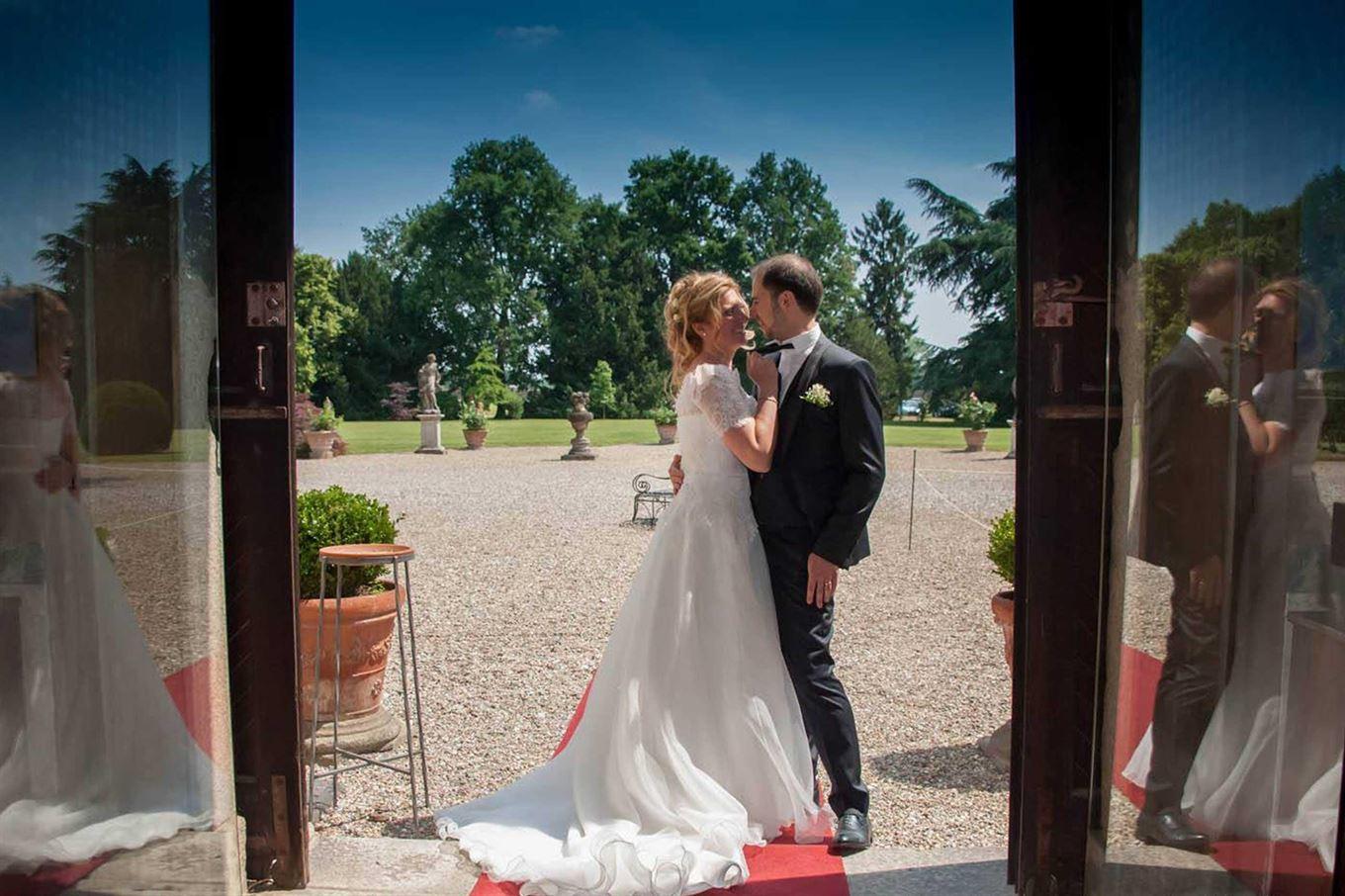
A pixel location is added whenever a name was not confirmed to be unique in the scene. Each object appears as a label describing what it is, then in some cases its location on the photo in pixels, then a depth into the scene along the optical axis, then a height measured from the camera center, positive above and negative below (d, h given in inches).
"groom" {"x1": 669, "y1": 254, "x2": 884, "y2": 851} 131.5 -10.1
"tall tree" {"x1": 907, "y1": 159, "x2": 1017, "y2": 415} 1445.6 +201.1
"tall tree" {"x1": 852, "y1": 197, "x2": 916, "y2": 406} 2070.6 +281.6
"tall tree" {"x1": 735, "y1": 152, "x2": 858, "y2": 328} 2052.2 +388.0
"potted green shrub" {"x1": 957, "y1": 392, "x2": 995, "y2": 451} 1080.8 -5.4
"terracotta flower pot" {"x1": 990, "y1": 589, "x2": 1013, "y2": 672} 165.2 -30.8
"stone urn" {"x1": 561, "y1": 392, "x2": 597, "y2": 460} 927.0 -17.1
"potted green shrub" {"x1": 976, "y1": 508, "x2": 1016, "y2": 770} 167.0 -29.3
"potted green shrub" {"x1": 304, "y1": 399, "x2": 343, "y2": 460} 928.9 -18.4
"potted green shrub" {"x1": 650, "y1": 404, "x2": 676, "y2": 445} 1042.1 -10.4
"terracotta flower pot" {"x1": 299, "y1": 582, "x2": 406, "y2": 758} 172.7 -43.2
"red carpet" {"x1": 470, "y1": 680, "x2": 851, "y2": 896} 121.4 -54.6
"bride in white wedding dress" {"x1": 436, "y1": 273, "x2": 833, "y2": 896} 132.9 -35.7
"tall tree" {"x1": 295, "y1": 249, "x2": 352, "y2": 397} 1520.7 +141.4
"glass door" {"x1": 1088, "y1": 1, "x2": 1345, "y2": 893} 68.2 -3.2
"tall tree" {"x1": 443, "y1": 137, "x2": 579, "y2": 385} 1823.3 +350.2
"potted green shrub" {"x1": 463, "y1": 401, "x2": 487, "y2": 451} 1045.2 -14.0
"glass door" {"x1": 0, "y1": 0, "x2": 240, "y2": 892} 70.5 -3.2
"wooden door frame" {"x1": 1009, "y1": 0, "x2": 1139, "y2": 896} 105.3 -1.6
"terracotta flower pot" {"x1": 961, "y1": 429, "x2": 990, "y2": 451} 1079.0 -25.4
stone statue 1049.5 +28.4
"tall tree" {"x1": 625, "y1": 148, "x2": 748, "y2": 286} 1983.3 +385.8
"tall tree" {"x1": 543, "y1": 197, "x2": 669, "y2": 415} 1646.2 +159.9
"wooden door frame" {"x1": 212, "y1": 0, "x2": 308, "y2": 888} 110.8 -0.1
